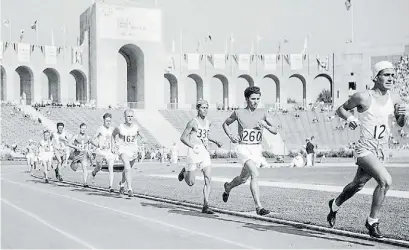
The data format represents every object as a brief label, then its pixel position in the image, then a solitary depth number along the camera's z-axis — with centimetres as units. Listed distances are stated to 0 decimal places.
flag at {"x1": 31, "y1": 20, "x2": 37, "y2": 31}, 7447
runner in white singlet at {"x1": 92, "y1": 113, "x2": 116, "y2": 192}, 1756
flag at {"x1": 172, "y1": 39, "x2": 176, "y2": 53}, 8450
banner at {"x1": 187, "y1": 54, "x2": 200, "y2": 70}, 8419
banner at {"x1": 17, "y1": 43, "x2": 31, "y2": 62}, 7175
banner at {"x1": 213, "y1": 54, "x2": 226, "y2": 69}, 8588
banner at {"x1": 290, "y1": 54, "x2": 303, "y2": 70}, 8744
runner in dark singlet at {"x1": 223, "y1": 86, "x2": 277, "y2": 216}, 1077
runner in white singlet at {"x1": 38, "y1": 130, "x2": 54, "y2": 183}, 2296
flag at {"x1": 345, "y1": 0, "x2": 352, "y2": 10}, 7481
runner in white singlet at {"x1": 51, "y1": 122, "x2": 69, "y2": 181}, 2178
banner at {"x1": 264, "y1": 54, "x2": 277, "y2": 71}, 8744
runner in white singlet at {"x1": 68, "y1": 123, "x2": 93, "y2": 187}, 2014
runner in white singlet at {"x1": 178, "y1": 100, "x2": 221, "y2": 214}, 1221
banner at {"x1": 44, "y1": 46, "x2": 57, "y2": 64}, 7412
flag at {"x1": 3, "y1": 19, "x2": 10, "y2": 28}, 7075
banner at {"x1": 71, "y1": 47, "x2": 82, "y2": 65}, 7562
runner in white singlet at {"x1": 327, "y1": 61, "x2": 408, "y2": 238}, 847
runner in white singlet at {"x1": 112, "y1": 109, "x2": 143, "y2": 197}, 1573
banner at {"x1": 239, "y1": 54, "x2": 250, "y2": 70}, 8706
